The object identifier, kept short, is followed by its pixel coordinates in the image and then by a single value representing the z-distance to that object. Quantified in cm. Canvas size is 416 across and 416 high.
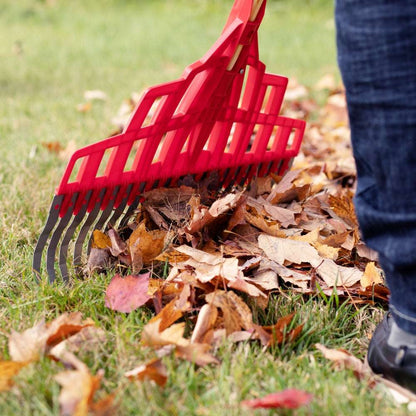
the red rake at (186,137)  203
